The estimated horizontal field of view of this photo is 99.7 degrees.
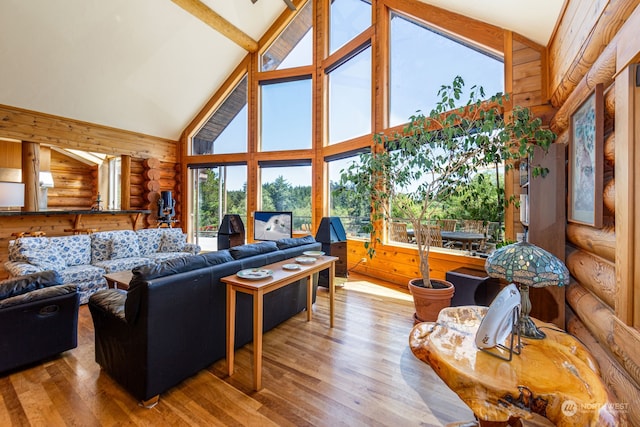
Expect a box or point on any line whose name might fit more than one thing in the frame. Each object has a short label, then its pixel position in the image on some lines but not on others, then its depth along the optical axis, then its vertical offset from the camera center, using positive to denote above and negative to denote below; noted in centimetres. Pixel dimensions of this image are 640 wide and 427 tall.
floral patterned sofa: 325 -57
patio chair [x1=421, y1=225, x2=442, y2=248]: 392 -36
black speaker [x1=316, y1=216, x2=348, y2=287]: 405 -45
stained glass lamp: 119 -27
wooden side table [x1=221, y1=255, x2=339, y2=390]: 182 -58
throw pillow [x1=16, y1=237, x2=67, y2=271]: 323 -49
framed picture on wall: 149 +31
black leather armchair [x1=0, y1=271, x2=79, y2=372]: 192 -79
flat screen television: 492 -23
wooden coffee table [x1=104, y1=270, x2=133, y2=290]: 285 -71
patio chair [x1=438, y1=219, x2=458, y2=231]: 380 -18
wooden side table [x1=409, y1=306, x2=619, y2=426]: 89 -62
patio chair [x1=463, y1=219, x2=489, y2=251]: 348 -22
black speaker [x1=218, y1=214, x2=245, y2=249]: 543 -39
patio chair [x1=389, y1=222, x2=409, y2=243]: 432 -34
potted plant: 235 +52
